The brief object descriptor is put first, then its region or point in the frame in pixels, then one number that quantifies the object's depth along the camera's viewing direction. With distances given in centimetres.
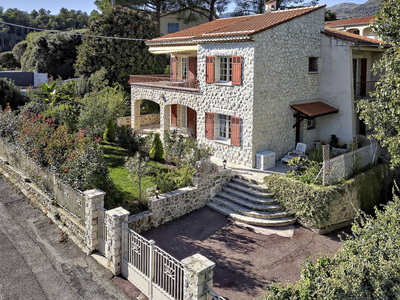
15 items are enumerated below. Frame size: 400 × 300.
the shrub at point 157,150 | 2241
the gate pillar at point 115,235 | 1173
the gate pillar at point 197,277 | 853
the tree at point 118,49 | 3959
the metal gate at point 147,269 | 1010
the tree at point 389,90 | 1467
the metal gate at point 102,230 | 1262
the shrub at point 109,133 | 2699
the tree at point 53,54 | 5447
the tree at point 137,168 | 1580
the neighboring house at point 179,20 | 5022
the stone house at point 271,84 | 2044
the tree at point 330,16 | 5066
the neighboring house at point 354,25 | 3822
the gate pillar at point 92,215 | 1266
